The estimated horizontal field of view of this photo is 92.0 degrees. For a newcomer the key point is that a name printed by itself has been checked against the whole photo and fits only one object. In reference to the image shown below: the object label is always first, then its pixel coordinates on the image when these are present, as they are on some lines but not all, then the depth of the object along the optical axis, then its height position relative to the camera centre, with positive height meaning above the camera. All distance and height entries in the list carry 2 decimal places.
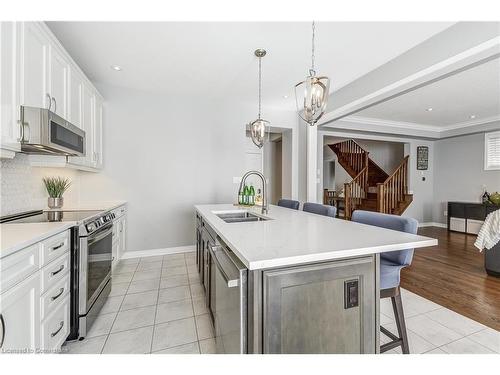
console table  5.11 -0.62
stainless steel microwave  1.68 +0.39
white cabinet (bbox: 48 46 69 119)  2.06 +0.93
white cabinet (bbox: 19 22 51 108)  1.67 +0.89
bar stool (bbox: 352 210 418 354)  1.44 -0.53
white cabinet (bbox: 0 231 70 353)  1.09 -0.60
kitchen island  0.98 -0.45
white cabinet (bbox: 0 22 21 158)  1.50 +0.60
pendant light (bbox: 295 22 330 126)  1.77 +0.68
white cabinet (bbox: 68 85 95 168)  2.76 +0.76
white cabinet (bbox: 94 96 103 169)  3.18 +0.71
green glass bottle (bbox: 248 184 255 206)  2.77 -0.13
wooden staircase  5.98 +0.06
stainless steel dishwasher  1.01 -0.55
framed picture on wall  6.36 +0.78
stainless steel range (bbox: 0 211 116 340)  1.73 -0.59
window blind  5.25 +0.82
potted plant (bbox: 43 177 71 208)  2.47 -0.08
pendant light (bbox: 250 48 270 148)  2.83 +0.67
